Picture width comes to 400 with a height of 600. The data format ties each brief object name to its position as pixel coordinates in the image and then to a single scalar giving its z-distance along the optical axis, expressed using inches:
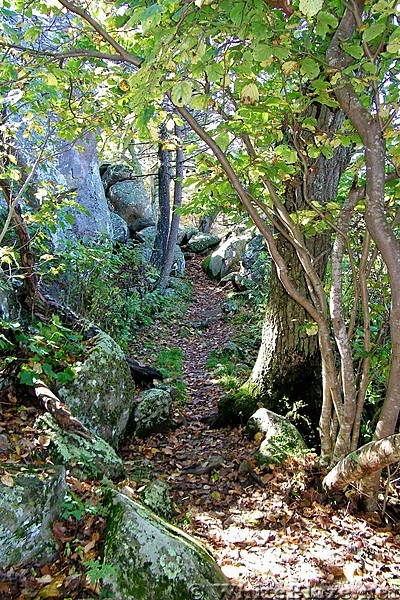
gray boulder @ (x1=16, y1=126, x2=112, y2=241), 275.7
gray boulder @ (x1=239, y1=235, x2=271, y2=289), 460.6
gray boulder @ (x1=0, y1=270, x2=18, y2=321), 170.1
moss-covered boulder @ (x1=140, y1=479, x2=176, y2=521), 126.6
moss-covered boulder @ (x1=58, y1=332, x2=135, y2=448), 158.2
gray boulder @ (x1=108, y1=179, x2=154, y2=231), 546.6
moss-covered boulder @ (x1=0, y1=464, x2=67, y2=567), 88.4
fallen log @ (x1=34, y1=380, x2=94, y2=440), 132.4
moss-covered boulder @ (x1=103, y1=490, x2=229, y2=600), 86.8
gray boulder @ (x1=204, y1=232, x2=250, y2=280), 577.3
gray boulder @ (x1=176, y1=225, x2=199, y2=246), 724.7
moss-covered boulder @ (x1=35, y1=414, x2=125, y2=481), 119.4
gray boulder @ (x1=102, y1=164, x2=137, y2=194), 556.7
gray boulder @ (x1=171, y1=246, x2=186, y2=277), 548.4
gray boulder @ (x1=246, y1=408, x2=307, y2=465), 157.9
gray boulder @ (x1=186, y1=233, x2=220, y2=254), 712.4
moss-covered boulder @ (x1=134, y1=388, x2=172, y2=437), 189.9
